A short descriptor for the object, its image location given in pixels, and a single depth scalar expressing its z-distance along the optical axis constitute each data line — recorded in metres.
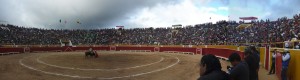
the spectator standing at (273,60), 6.49
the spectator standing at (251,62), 3.26
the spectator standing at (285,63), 5.01
